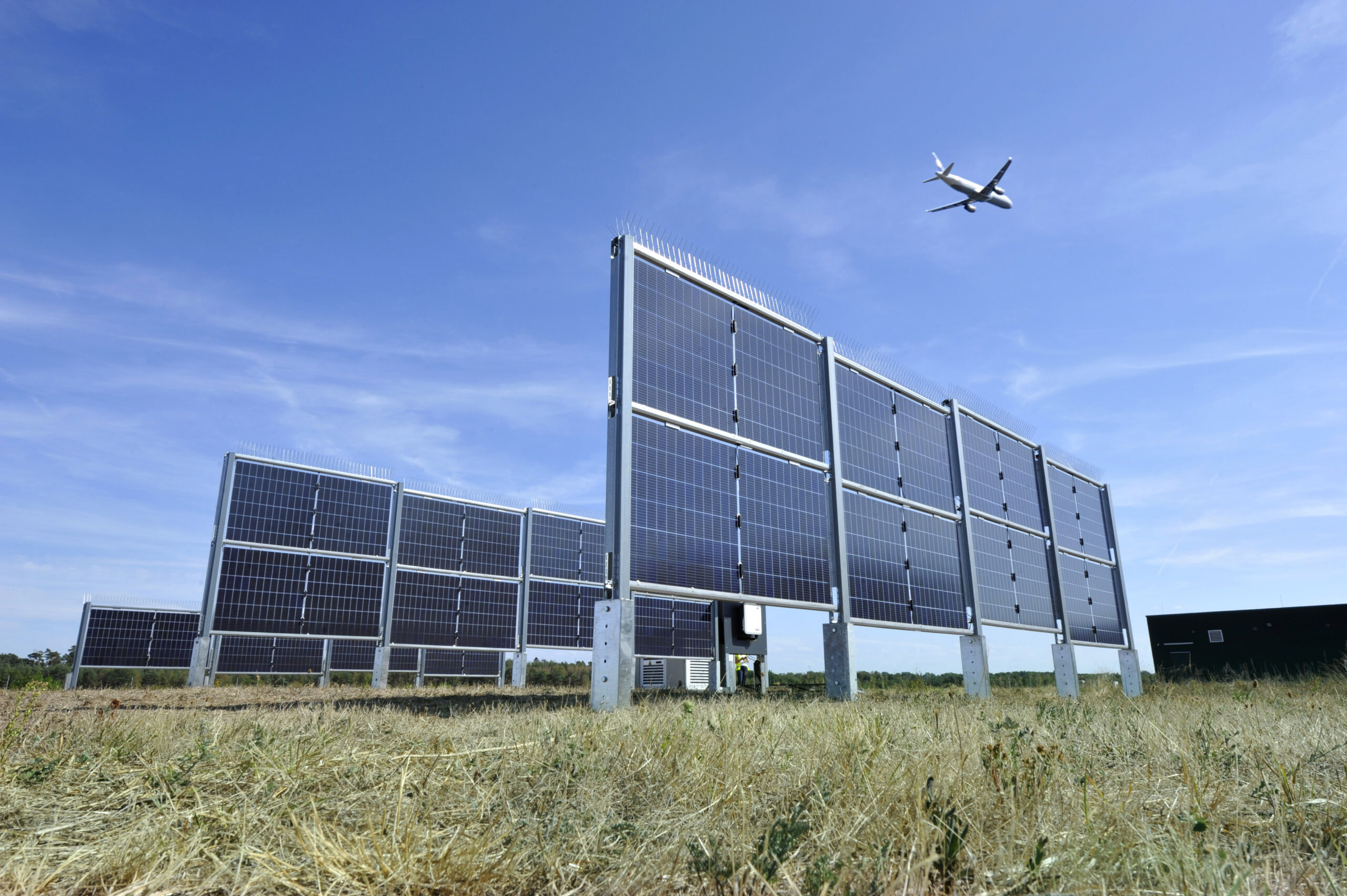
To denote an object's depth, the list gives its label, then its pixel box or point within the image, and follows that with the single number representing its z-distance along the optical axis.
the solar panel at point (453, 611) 22.39
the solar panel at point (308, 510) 20.23
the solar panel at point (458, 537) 22.81
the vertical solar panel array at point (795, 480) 11.02
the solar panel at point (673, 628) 23.42
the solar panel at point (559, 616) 25.41
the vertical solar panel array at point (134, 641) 20.42
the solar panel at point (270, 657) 20.28
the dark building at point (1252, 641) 31.67
